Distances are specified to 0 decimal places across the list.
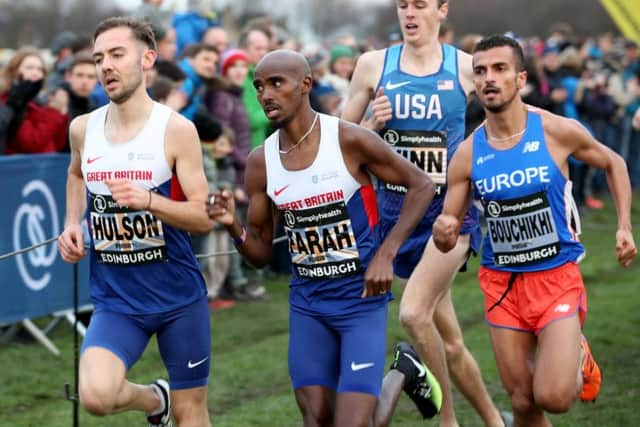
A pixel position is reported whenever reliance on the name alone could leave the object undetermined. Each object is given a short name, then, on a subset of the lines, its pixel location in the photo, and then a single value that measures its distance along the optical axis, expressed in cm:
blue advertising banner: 1869
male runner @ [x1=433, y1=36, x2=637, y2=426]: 1198
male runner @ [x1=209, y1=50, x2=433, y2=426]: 1128
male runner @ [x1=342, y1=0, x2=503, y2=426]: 1414
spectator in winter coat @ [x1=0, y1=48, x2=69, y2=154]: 2003
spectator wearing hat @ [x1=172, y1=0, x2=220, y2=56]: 2812
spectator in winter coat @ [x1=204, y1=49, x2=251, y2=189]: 2353
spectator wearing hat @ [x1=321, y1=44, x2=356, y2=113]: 2901
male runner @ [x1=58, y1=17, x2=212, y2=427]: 1161
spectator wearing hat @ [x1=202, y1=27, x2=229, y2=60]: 2636
